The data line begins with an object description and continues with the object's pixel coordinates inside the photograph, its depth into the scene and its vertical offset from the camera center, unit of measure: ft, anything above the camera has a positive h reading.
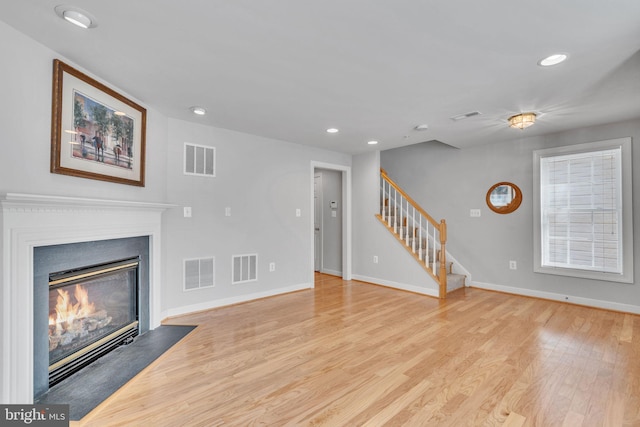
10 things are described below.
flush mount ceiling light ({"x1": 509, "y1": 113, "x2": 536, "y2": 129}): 11.07 +3.54
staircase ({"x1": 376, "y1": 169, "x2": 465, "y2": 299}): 15.01 -1.07
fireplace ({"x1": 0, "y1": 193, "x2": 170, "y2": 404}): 5.80 -1.03
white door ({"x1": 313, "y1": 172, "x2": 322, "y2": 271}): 21.16 -0.39
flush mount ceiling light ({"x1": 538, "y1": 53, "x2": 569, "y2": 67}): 7.12 +3.77
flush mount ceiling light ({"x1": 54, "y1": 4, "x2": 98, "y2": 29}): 5.55 +3.78
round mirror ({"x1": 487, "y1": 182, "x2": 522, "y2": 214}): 15.34 +0.90
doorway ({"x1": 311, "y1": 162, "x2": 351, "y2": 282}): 18.92 -0.40
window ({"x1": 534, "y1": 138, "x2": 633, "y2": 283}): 12.47 +0.17
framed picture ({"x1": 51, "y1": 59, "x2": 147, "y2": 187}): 7.11 +2.29
